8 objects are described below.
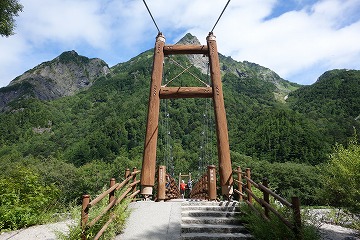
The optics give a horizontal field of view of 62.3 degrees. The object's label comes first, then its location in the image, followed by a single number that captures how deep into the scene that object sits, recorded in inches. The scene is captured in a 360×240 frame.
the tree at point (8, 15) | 322.4
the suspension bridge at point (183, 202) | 200.1
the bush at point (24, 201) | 249.2
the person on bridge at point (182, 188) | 666.5
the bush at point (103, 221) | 164.2
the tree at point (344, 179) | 282.2
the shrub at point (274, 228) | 153.9
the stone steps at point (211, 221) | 202.6
